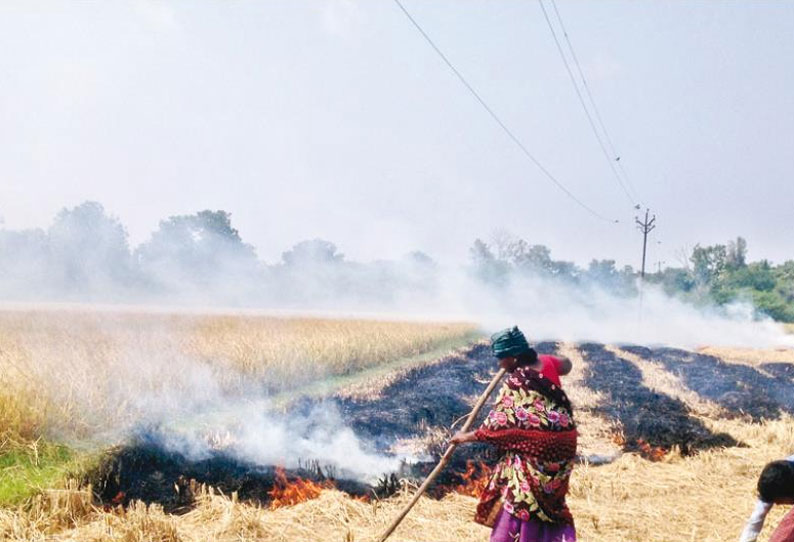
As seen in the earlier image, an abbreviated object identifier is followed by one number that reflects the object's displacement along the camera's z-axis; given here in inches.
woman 127.6
